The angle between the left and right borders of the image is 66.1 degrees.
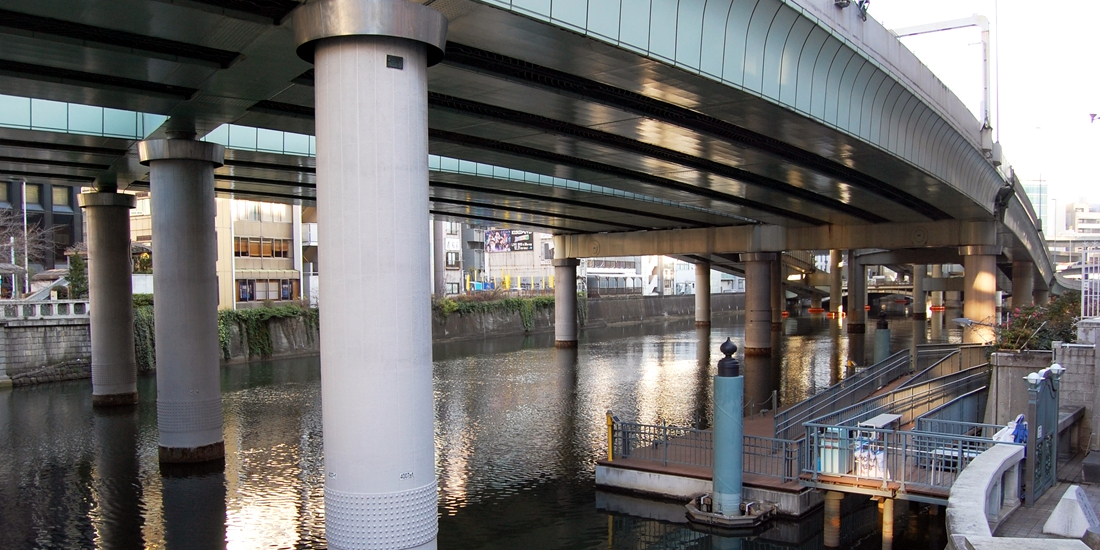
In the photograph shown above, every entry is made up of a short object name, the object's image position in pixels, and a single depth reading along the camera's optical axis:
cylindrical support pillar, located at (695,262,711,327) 75.28
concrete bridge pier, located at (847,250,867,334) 66.19
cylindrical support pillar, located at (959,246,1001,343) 43.78
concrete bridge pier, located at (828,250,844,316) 75.25
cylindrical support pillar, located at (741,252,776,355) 47.41
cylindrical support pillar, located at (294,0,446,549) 10.05
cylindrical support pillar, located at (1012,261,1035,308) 69.75
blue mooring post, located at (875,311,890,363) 31.39
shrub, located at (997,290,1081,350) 17.31
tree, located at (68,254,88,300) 39.88
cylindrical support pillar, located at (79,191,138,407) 27.86
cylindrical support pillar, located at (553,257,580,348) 54.81
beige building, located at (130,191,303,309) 51.62
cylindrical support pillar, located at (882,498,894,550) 13.31
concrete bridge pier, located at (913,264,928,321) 89.55
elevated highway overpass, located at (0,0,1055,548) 10.15
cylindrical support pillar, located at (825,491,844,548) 13.71
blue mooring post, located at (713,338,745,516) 14.20
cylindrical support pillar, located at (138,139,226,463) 18.88
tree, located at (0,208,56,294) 44.94
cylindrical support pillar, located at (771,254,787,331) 69.28
